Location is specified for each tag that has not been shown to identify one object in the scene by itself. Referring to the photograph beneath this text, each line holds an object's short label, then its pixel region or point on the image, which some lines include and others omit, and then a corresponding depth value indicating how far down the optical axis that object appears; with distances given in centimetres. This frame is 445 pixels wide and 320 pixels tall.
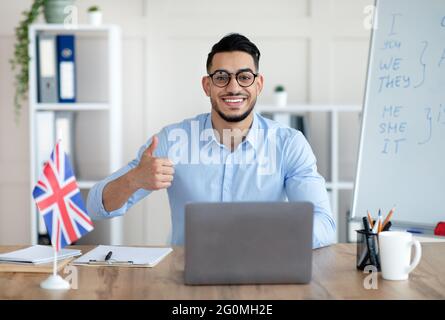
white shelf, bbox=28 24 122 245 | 338
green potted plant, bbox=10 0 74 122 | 342
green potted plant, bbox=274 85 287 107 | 348
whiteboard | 213
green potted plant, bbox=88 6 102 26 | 341
